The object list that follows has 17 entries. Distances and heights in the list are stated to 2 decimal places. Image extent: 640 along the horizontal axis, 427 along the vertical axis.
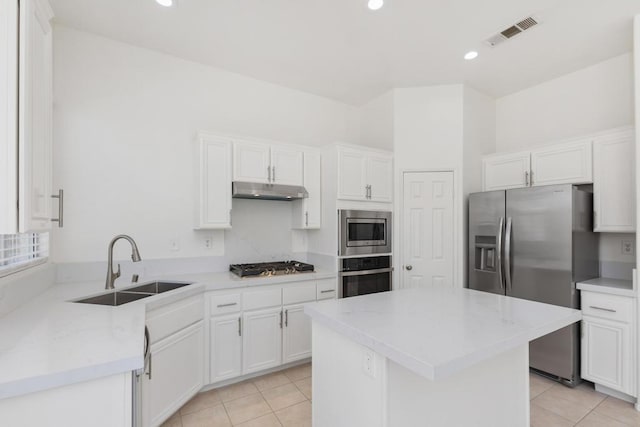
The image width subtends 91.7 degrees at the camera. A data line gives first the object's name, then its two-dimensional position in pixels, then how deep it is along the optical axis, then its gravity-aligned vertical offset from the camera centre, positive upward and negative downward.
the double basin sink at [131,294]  2.17 -0.60
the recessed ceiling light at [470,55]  2.99 +1.57
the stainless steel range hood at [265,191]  2.96 +0.24
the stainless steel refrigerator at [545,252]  2.68 -0.34
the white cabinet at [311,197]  3.42 +0.21
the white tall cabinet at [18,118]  1.10 +0.36
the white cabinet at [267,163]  3.01 +0.53
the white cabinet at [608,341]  2.42 -1.03
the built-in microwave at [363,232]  3.31 -0.19
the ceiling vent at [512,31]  2.52 +1.58
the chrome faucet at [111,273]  2.30 -0.43
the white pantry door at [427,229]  3.54 -0.16
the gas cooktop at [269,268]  2.90 -0.53
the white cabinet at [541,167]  2.91 +0.51
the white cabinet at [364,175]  3.34 +0.45
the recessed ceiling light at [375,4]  2.26 +1.57
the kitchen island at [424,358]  1.25 -0.64
